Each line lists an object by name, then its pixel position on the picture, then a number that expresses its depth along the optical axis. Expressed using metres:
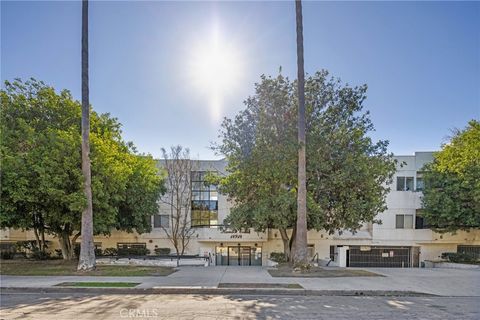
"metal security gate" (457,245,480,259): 27.06
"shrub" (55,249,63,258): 25.76
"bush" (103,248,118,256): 25.77
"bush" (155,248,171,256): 26.39
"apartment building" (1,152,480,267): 26.80
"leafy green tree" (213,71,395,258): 16.22
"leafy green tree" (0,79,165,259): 14.72
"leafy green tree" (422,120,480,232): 21.64
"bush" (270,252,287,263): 22.49
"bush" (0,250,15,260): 23.68
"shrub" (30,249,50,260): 23.64
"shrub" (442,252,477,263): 24.23
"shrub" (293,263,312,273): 14.75
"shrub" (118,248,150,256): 25.78
